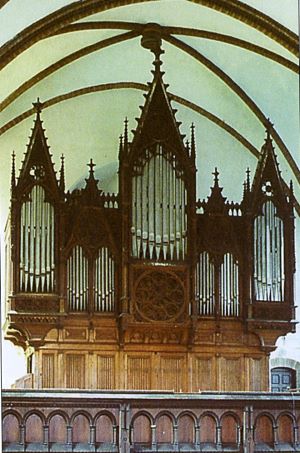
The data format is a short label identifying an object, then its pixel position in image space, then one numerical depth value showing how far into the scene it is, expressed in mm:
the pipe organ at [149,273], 15867
